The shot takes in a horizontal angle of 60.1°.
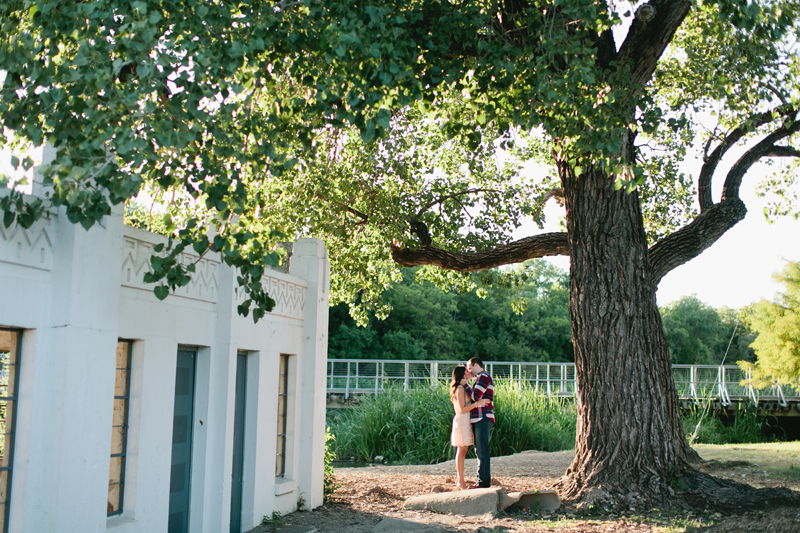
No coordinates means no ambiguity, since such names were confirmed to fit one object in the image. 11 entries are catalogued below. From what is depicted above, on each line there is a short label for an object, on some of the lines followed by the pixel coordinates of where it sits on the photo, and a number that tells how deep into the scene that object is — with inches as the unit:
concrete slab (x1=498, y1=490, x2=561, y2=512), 337.7
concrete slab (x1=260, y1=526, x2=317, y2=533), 292.0
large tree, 179.3
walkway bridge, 922.1
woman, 381.7
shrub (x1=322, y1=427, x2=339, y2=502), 378.3
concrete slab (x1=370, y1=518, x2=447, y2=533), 298.4
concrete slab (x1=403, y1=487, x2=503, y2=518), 330.6
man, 376.5
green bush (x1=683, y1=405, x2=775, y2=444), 759.7
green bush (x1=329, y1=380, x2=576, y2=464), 661.3
